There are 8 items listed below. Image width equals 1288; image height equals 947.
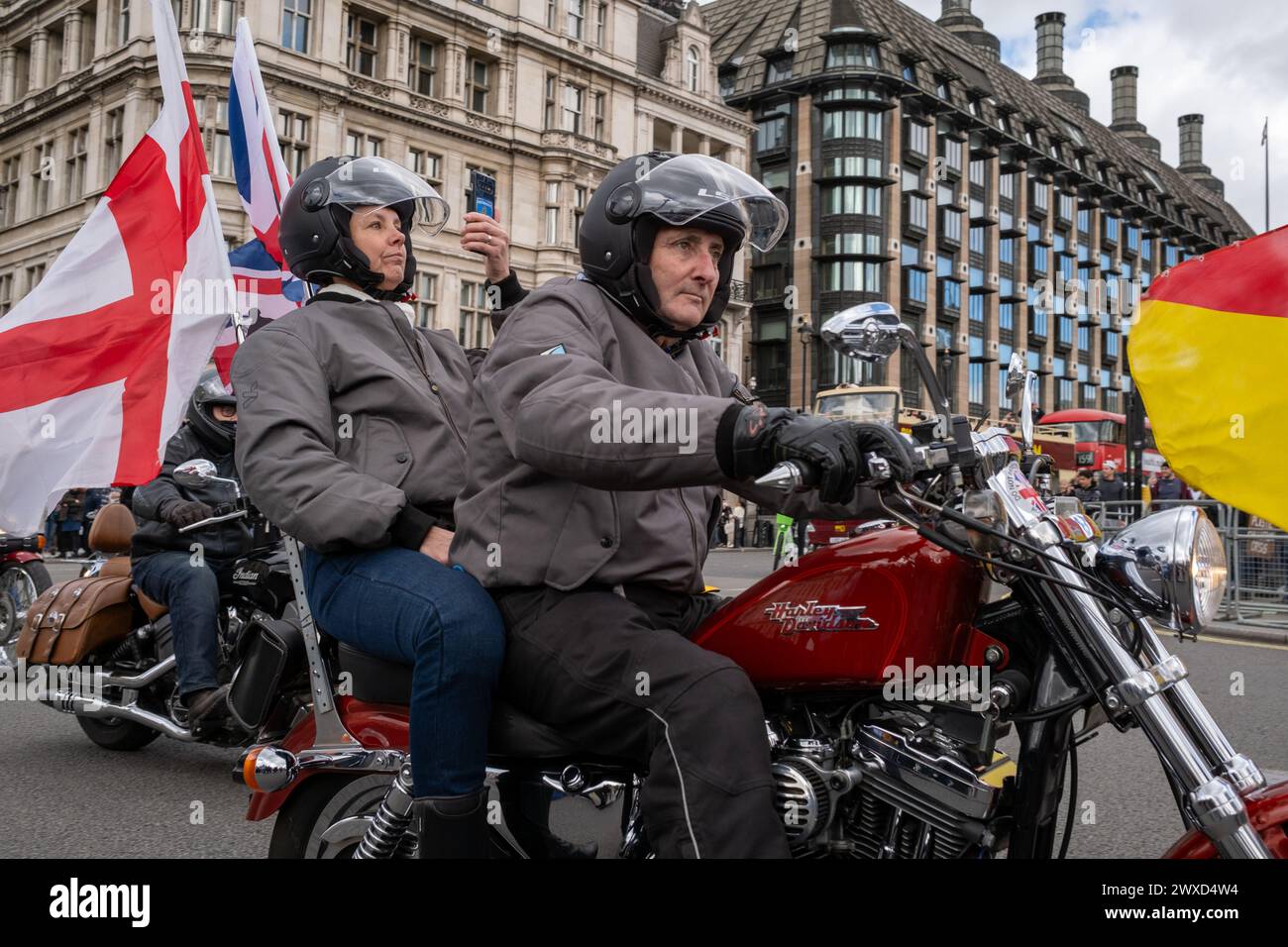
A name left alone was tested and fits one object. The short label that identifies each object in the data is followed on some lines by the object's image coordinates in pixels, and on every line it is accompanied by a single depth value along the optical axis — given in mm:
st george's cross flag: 5336
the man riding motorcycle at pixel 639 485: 1950
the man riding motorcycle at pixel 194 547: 5074
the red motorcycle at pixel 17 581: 9625
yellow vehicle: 26031
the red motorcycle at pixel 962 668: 1876
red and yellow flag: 2211
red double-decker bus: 39438
